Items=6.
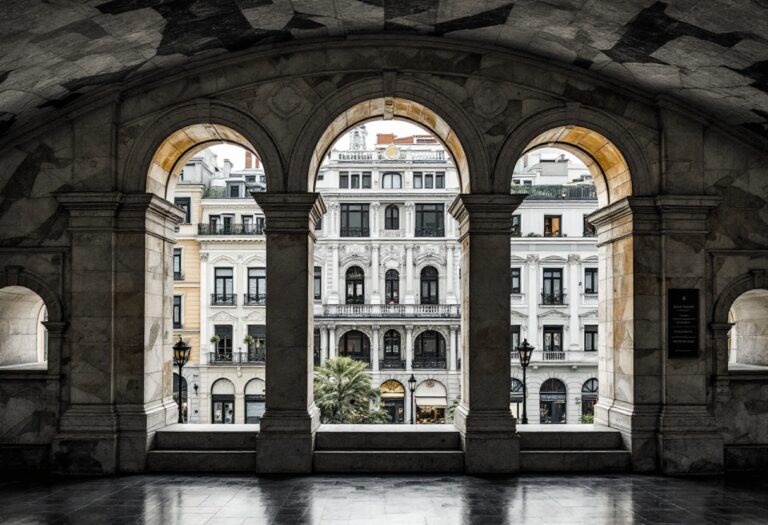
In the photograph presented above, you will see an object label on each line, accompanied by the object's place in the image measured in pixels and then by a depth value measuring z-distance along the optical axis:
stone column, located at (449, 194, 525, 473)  14.77
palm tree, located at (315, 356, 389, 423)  37.03
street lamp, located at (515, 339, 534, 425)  18.53
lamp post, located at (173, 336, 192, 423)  17.93
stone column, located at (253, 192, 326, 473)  14.76
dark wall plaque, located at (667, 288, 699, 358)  14.98
